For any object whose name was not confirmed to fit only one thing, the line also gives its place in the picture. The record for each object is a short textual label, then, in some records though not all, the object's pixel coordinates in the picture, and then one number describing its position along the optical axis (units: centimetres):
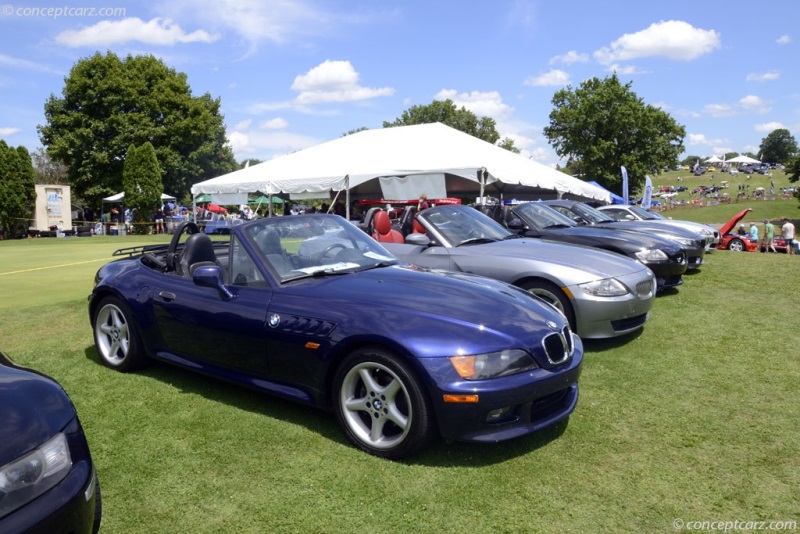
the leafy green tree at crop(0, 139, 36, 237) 2809
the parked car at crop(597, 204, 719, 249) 1378
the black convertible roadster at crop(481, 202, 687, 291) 792
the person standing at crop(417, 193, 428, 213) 1285
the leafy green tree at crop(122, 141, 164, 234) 3198
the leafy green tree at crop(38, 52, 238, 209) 3750
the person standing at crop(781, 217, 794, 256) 1820
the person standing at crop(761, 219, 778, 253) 1811
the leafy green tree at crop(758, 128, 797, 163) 12419
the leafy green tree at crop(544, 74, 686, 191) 4812
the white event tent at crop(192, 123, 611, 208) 1333
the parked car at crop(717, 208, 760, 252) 1764
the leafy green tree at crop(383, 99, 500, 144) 6209
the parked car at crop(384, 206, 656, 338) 525
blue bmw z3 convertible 298
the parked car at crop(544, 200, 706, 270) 1010
